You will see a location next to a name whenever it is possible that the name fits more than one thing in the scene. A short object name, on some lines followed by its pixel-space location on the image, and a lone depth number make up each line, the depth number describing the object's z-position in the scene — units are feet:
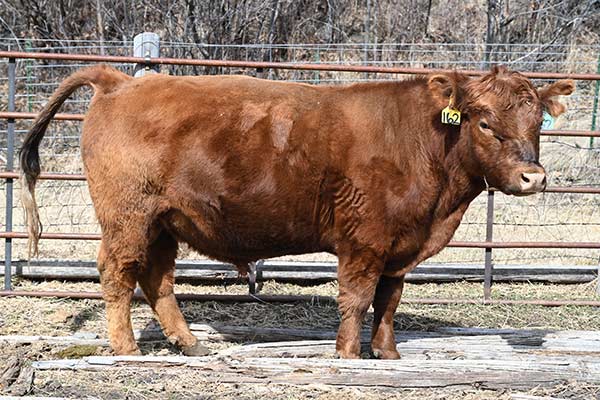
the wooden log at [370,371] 30.96
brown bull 33.47
